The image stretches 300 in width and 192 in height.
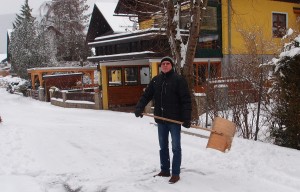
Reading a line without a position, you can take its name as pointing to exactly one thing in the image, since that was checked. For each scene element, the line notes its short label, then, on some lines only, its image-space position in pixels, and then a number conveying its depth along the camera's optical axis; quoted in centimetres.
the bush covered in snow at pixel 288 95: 659
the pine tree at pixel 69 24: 4166
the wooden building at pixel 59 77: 2756
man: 524
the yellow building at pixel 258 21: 1938
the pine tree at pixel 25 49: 3397
